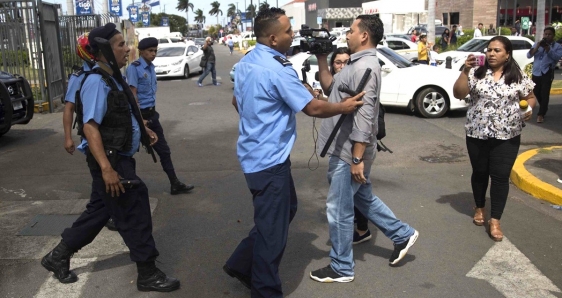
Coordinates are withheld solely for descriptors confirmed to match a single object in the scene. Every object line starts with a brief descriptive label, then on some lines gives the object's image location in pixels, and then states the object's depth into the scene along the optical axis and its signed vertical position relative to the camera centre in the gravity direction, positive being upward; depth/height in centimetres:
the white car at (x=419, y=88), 1177 -128
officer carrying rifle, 378 -90
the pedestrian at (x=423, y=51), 1866 -86
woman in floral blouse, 495 -77
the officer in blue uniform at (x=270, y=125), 345 -58
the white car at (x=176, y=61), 2292 -114
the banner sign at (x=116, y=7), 2381 +108
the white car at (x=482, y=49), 1880 -88
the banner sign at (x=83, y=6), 2122 +103
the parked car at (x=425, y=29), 3334 -35
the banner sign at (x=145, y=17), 4179 +116
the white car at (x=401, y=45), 2367 -83
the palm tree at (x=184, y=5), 15096 +677
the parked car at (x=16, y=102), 943 -111
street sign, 3049 -14
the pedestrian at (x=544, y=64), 1050 -79
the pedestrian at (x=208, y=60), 1986 -98
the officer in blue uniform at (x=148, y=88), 636 -59
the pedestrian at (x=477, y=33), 2877 -54
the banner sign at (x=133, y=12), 3595 +129
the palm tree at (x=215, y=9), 15950 +577
